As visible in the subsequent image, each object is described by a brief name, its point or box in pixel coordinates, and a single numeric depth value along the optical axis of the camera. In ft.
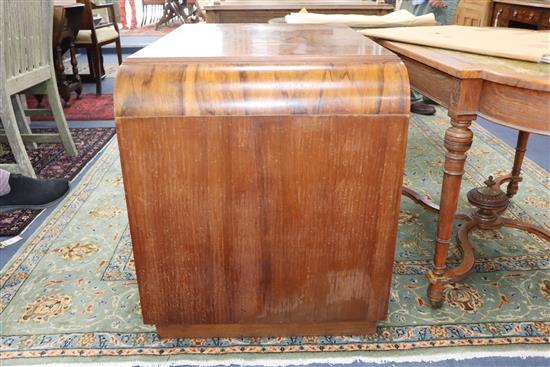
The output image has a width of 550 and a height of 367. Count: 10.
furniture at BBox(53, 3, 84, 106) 10.09
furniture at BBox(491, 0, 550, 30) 9.75
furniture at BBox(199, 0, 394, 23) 9.55
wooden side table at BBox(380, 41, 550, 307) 3.10
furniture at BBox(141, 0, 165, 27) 24.77
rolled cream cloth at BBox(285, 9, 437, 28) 6.05
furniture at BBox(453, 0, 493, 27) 12.12
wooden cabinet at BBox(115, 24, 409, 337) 3.08
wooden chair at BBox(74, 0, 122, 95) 12.29
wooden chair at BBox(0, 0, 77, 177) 6.32
